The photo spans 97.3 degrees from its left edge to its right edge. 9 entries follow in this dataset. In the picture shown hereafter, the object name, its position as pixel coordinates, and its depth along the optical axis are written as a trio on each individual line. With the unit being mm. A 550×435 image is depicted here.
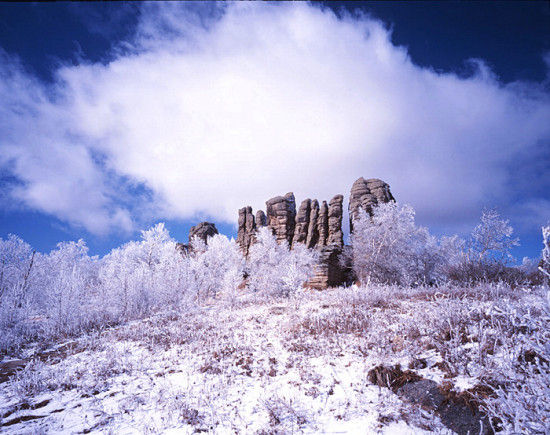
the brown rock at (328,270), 26453
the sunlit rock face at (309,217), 48250
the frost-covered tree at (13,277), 10883
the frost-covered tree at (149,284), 15633
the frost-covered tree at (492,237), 18672
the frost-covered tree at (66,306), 11242
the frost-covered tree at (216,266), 19273
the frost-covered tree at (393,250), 22469
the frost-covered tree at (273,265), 22719
